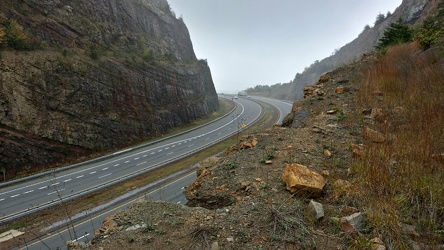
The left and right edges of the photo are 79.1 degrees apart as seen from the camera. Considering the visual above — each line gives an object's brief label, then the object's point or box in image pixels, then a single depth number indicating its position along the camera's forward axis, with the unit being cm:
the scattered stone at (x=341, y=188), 441
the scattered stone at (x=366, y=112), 826
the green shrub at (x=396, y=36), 1918
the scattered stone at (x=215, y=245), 362
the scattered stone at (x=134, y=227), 439
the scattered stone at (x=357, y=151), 517
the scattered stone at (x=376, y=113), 735
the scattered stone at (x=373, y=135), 570
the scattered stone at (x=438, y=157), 443
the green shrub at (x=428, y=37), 1256
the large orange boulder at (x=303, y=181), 468
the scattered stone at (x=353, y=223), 353
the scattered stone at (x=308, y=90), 1428
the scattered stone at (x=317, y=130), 773
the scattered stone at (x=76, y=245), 413
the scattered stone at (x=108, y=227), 445
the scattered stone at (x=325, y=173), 516
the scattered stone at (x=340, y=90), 1182
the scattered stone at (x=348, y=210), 390
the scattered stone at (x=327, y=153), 607
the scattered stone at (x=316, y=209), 398
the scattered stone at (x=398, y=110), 698
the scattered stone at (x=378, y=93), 933
